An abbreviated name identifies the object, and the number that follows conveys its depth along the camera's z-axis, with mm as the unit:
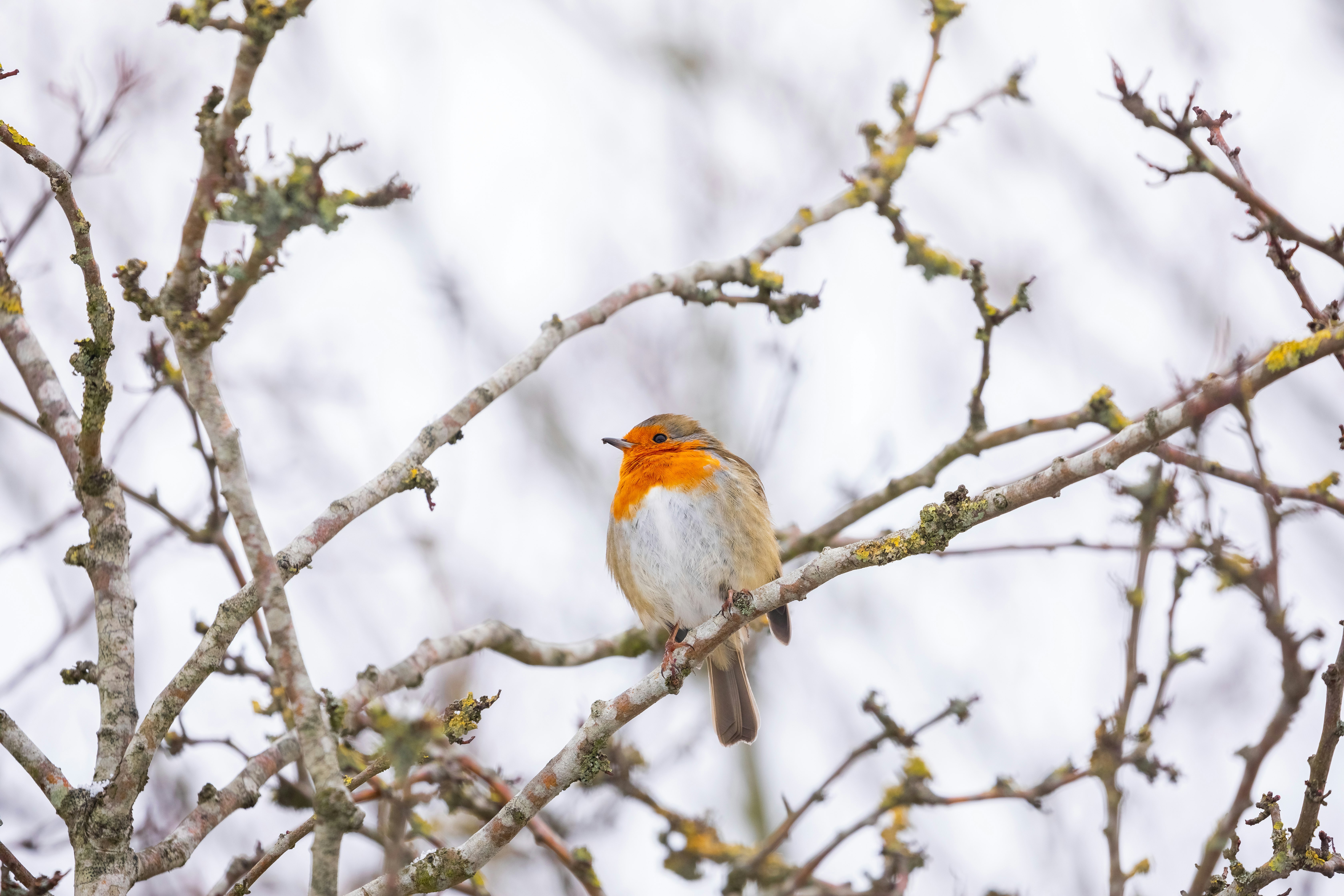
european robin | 9648
